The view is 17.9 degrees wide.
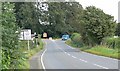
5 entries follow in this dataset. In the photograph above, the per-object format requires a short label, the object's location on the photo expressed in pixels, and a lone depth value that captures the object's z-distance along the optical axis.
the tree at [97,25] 50.50
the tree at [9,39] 10.64
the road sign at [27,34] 39.82
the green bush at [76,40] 67.15
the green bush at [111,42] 39.40
